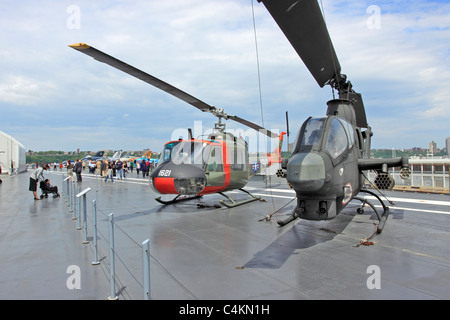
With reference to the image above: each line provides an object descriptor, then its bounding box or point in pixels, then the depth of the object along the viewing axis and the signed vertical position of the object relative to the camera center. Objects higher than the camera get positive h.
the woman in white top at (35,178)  12.87 -0.45
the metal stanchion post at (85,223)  6.18 -1.19
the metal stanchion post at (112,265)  3.66 -1.28
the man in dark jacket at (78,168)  24.50 -0.11
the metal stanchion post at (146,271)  2.95 -1.08
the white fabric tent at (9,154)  35.28 +1.87
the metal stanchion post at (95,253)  4.91 -1.47
